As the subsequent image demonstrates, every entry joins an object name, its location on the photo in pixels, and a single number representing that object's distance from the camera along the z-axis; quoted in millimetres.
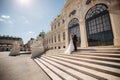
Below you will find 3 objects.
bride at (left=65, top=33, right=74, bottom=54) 5236
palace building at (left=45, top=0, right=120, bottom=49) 5479
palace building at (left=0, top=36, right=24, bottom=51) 37118
